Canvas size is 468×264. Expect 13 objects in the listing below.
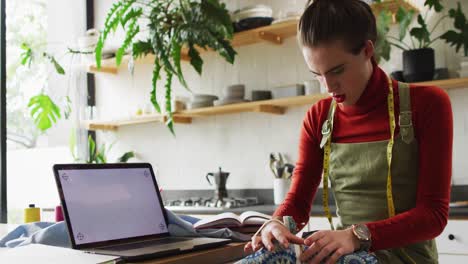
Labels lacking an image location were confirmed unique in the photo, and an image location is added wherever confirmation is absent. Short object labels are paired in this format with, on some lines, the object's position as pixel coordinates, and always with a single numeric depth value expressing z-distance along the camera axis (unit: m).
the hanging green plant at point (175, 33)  3.54
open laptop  1.31
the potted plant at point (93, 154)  4.49
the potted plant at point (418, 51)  3.01
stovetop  3.62
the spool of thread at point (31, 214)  2.07
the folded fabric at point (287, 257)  1.16
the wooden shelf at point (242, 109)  3.06
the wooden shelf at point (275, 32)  3.18
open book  1.54
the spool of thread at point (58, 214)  1.93
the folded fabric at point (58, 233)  1.38
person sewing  1.30
